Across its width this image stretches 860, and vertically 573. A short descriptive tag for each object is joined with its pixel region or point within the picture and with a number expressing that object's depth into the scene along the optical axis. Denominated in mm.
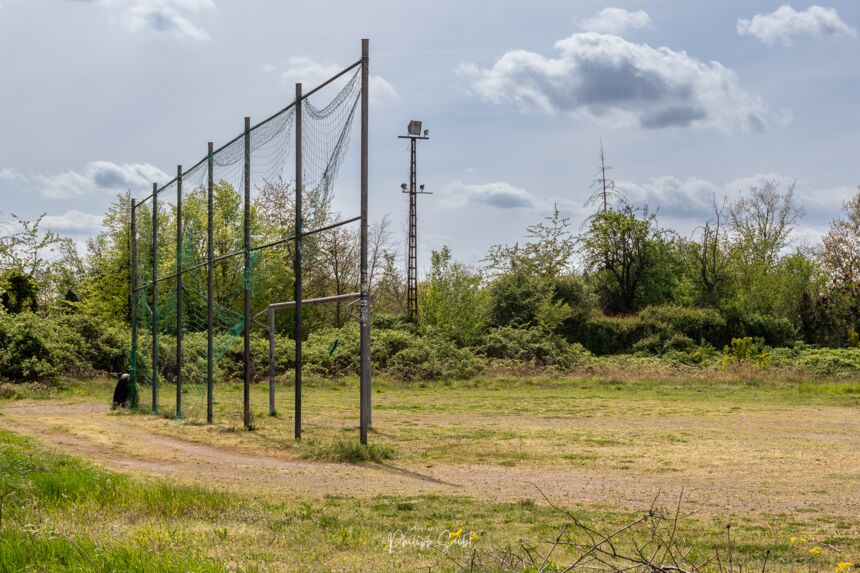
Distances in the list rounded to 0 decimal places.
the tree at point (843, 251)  49188
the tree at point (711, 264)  52250
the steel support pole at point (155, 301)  23422
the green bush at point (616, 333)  44219
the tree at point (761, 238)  57469
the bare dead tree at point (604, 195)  54975
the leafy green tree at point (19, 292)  40812
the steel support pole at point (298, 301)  16764
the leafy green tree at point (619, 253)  53156
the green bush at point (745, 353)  37531
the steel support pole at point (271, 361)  21031
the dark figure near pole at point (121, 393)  24969
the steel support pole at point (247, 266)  18953
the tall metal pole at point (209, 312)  20219
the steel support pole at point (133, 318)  24855
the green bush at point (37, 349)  31906
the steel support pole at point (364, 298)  15258
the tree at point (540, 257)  54375
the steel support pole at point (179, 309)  21844
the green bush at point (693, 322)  44500
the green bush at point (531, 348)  39562
